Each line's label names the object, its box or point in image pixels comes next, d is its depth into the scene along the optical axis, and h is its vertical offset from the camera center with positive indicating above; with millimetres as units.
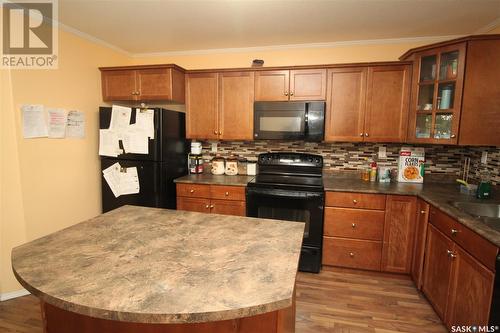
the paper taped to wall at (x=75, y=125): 2588 +42
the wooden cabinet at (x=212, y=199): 2713 -684
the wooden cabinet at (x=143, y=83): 2783 +499
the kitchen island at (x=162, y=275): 780 -501
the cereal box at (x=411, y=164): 2709 -287
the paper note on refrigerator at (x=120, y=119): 2689 +111
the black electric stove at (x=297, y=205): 2510 -680
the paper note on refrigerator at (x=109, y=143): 2754 -134
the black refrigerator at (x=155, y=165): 2680 -347
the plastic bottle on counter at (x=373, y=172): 2824 -392
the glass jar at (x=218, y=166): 3154 -396
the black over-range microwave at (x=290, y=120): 2689 +132
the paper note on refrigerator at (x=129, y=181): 2758 -516
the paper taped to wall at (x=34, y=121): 2201 +61
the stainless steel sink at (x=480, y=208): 1979 -528
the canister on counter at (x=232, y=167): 3131 -401
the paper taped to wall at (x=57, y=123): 2406 +57
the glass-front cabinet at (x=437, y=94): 2209 +362
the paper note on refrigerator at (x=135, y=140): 2676 -97
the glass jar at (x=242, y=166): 3184 -396
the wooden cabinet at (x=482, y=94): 2092 +334
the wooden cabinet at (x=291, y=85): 2691 +489
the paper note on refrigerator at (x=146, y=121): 2641 +94
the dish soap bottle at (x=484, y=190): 2109 -415
